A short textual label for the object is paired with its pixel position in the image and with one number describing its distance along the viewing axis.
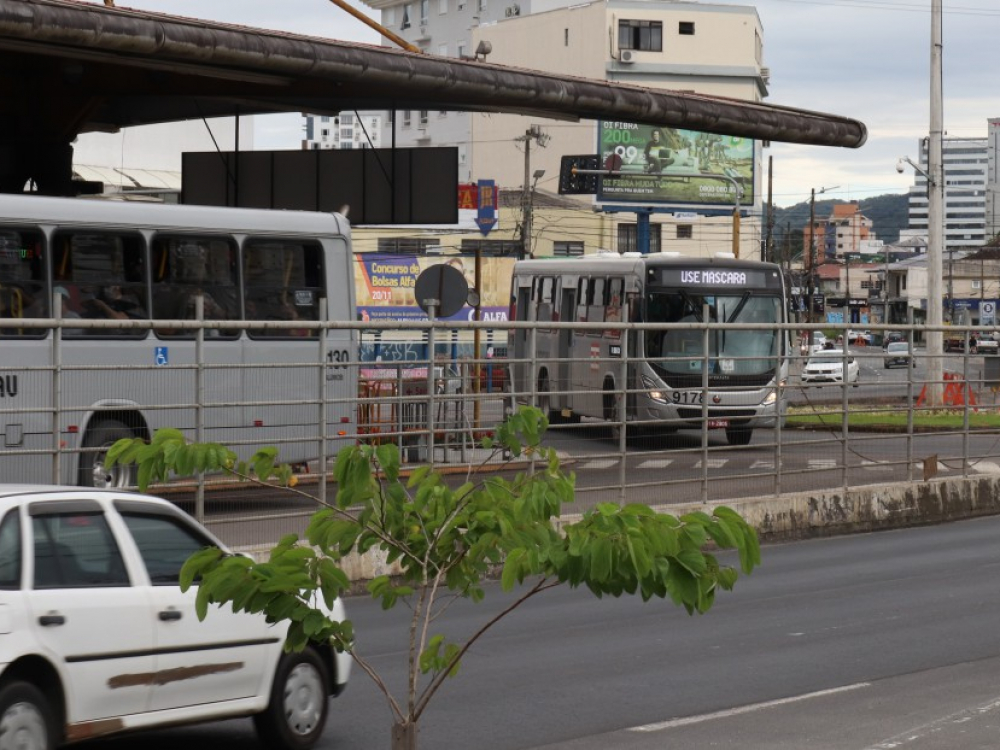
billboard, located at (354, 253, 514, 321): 62.66
